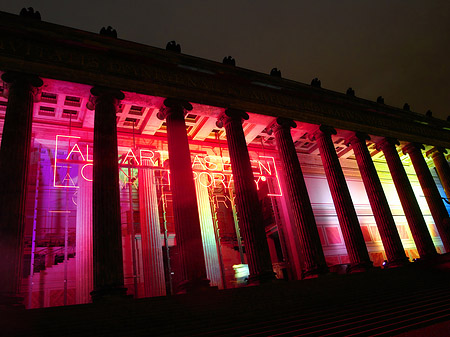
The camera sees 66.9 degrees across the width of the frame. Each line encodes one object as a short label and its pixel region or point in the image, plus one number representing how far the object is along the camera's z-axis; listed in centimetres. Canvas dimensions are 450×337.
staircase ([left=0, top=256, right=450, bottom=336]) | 798
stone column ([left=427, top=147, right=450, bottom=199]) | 2444
